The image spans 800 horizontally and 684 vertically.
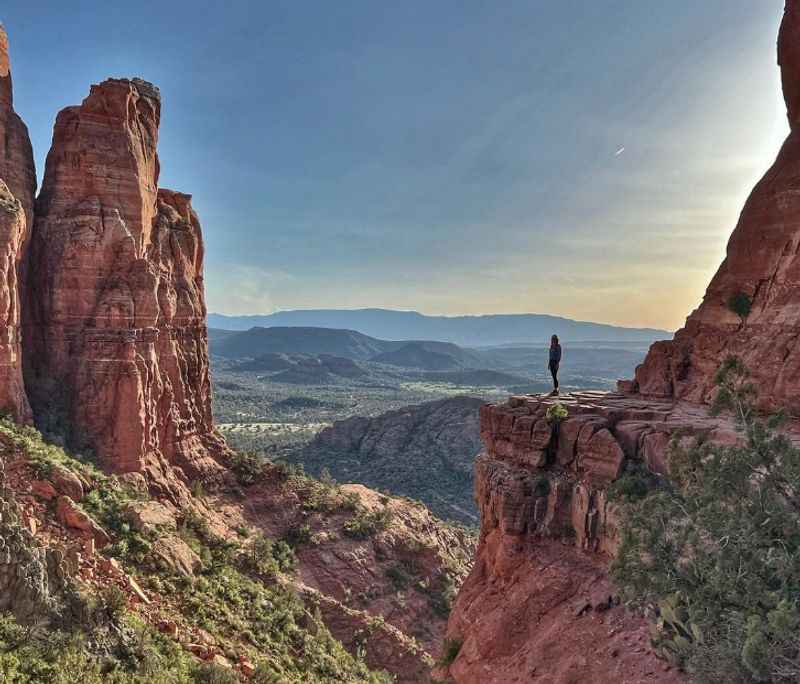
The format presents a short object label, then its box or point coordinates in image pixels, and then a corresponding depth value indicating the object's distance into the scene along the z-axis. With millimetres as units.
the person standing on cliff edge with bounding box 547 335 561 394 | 21203
